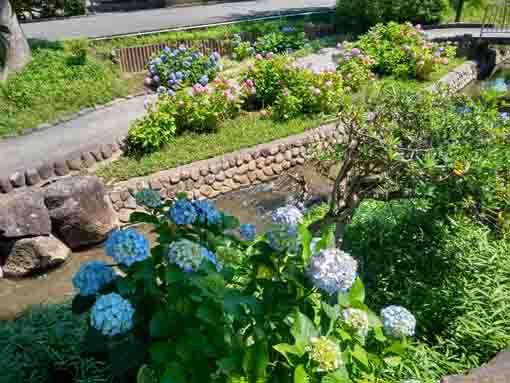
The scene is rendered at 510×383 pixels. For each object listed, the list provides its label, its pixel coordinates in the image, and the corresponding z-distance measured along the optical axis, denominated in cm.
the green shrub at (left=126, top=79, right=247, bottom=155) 719
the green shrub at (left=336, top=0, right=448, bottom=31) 1362
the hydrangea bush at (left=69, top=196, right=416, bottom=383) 198
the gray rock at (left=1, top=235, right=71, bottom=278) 555
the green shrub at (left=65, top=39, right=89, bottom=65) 922
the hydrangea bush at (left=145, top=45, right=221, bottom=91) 938
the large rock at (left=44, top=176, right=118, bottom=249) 584
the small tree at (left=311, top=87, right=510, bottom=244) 313
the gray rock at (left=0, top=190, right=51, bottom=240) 554
